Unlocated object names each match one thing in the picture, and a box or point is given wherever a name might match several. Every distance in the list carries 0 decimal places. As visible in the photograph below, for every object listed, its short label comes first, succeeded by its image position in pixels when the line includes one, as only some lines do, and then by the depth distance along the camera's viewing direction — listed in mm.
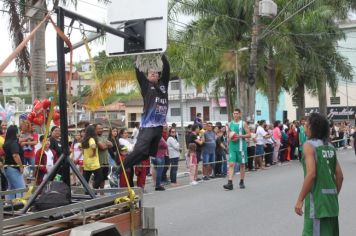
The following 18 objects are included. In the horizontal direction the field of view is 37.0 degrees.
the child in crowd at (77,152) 11688
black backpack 5004
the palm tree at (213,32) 23375
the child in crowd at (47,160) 10840
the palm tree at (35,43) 14594
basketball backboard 6453
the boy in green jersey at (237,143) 11953
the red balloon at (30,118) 11244
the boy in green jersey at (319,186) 5027
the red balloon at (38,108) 11062
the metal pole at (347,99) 53256
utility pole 21506
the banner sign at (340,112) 54656
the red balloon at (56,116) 10931
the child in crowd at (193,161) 14127
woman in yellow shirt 10984
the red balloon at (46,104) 11148
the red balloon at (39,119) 11156
